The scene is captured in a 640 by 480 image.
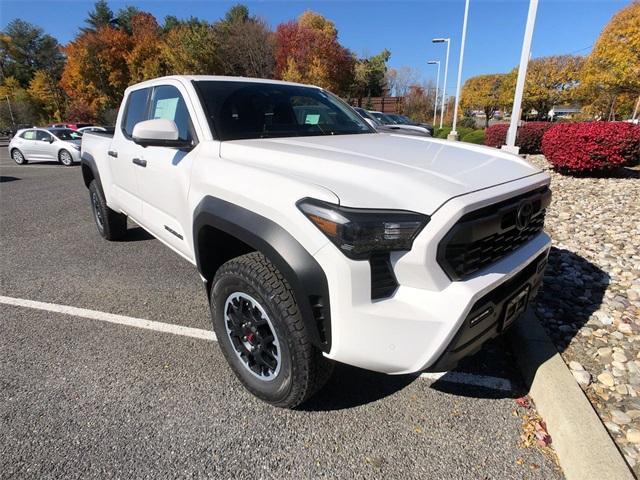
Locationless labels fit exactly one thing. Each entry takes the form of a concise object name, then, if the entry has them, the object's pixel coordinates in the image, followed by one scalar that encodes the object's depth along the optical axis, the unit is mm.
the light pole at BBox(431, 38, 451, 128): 27636
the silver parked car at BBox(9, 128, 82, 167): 14602
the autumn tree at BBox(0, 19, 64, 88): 50866
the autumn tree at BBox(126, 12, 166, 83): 39281
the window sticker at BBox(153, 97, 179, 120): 2879
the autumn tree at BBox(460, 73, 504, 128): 55344
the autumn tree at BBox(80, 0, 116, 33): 49750
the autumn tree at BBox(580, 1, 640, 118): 17734
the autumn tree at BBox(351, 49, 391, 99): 46688
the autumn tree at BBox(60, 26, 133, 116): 40344
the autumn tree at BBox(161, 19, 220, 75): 33969
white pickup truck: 1567
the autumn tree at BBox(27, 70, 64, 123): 45156
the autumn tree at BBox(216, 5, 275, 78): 35406
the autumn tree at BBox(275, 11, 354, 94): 32281
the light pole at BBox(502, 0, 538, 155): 8172
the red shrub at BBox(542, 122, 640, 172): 7051
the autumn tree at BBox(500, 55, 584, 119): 42500
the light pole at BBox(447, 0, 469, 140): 19969
